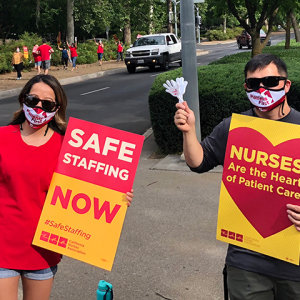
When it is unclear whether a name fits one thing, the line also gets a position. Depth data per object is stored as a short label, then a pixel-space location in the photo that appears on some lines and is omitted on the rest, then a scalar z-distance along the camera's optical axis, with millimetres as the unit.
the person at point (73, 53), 24029
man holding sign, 1983
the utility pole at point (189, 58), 6638
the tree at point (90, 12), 29608
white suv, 22169
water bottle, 2623
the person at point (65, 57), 24545
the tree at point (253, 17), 12384
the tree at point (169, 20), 37108
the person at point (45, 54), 20339
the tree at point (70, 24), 28549
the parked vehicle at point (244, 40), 41998
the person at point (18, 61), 19349
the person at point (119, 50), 29347
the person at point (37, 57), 20527
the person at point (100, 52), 26317
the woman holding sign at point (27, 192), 2189
